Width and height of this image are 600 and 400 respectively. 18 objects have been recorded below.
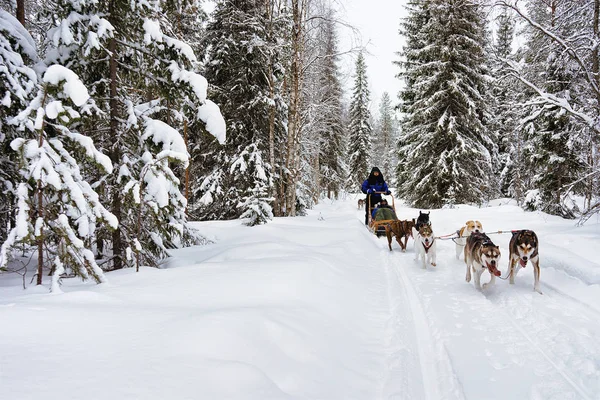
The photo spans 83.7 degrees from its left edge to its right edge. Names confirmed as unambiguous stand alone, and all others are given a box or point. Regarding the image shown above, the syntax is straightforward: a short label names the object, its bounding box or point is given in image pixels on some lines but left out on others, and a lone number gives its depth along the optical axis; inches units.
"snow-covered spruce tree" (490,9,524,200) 960.9
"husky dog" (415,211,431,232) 299.3
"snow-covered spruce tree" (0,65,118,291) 155.8
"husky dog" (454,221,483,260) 299.3
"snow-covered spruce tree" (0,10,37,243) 188.7
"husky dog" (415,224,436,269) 280.5
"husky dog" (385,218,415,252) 353.7
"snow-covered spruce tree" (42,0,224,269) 211.3
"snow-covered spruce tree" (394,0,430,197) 792.9
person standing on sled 482.6
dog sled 407.8
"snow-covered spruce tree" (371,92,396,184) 2029.4
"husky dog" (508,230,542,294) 205.2
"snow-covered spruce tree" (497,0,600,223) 268.8
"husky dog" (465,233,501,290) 206.5
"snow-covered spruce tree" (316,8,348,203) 1002.0
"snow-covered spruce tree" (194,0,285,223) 531.5
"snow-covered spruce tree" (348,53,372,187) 1412.4
